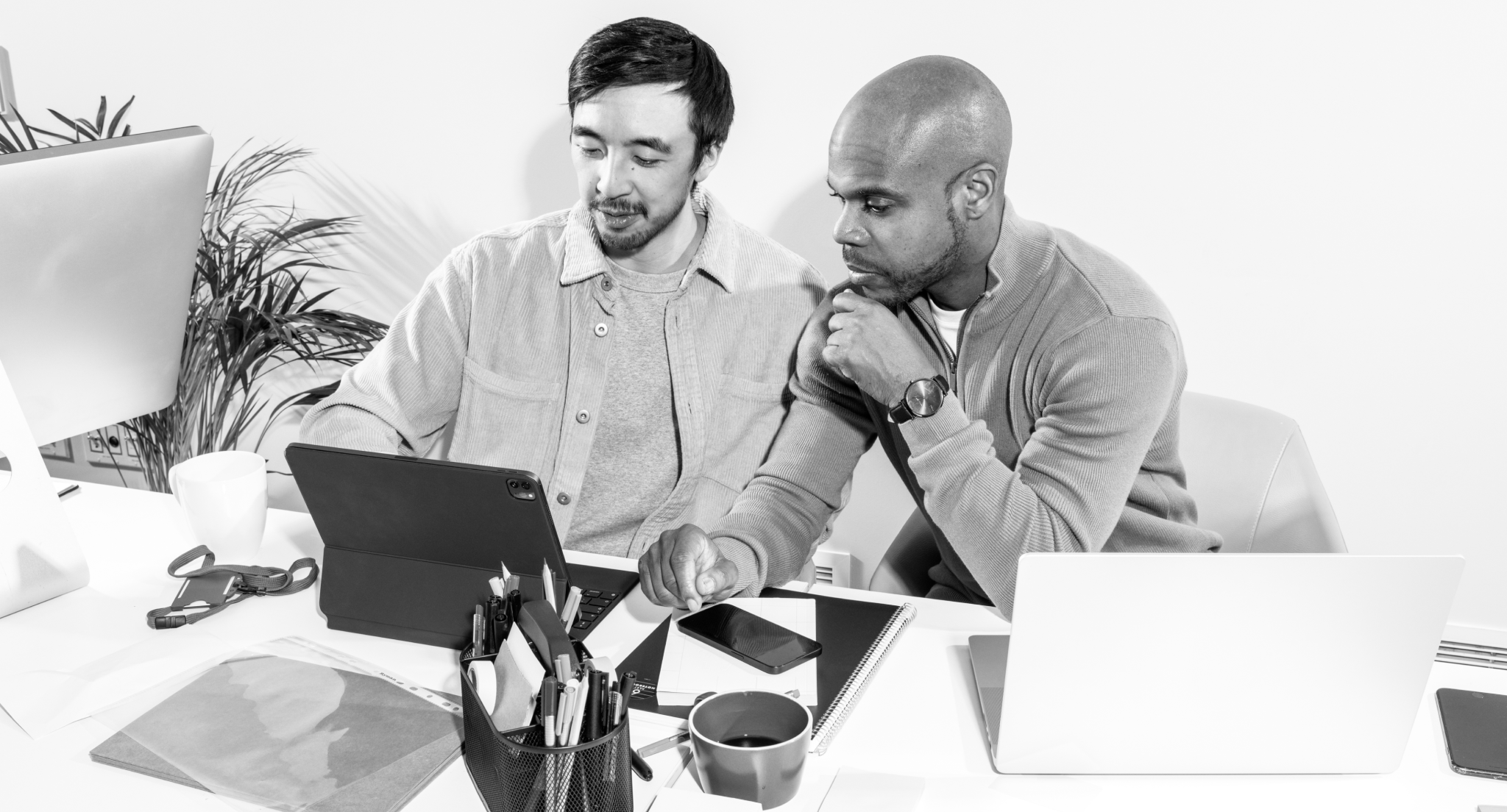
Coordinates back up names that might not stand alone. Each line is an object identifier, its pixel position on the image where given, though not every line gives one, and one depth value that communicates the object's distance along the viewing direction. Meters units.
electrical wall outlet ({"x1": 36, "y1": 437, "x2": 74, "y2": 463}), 3.02
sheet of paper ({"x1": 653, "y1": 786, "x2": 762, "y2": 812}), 0.90
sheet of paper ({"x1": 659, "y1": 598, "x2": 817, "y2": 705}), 1.09
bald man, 1.32
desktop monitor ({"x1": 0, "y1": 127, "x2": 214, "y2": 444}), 1.24
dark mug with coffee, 0.92
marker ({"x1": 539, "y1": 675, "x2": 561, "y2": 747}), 0.87
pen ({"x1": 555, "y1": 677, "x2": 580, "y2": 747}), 0.87
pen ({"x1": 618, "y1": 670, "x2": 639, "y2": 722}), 0.88
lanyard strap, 1.27
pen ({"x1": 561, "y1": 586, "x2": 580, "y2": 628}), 0.98
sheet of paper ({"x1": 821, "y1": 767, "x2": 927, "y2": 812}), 0.94
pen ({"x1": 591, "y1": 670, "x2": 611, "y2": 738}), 0.88
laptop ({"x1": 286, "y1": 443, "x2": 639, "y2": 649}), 1.10
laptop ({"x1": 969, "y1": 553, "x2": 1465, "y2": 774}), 0.90
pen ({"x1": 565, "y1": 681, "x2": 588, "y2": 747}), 0.86
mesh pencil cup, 0.86
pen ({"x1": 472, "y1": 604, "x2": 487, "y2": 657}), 1.02
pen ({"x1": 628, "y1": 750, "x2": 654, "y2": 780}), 0.97
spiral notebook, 1.06
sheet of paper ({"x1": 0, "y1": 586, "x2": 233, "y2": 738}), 1.09
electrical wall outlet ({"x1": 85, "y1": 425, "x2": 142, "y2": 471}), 2.89
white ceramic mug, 1.34
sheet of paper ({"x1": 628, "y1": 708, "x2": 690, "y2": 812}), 0.95
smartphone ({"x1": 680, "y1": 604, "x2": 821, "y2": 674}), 1.14
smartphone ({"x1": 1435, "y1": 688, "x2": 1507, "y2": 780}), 0.99
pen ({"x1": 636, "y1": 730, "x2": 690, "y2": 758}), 1.01
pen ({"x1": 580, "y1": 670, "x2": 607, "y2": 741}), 0.88
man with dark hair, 1.72
